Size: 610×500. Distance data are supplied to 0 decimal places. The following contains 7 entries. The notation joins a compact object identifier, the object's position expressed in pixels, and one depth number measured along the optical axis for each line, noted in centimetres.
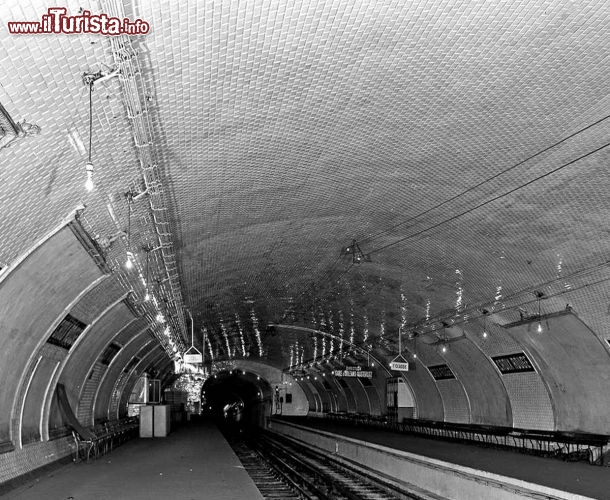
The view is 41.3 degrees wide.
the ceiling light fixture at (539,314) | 2031
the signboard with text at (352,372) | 3756
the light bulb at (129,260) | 1365
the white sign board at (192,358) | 2608
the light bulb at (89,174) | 856
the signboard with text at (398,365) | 2910
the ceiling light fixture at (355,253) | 2119
